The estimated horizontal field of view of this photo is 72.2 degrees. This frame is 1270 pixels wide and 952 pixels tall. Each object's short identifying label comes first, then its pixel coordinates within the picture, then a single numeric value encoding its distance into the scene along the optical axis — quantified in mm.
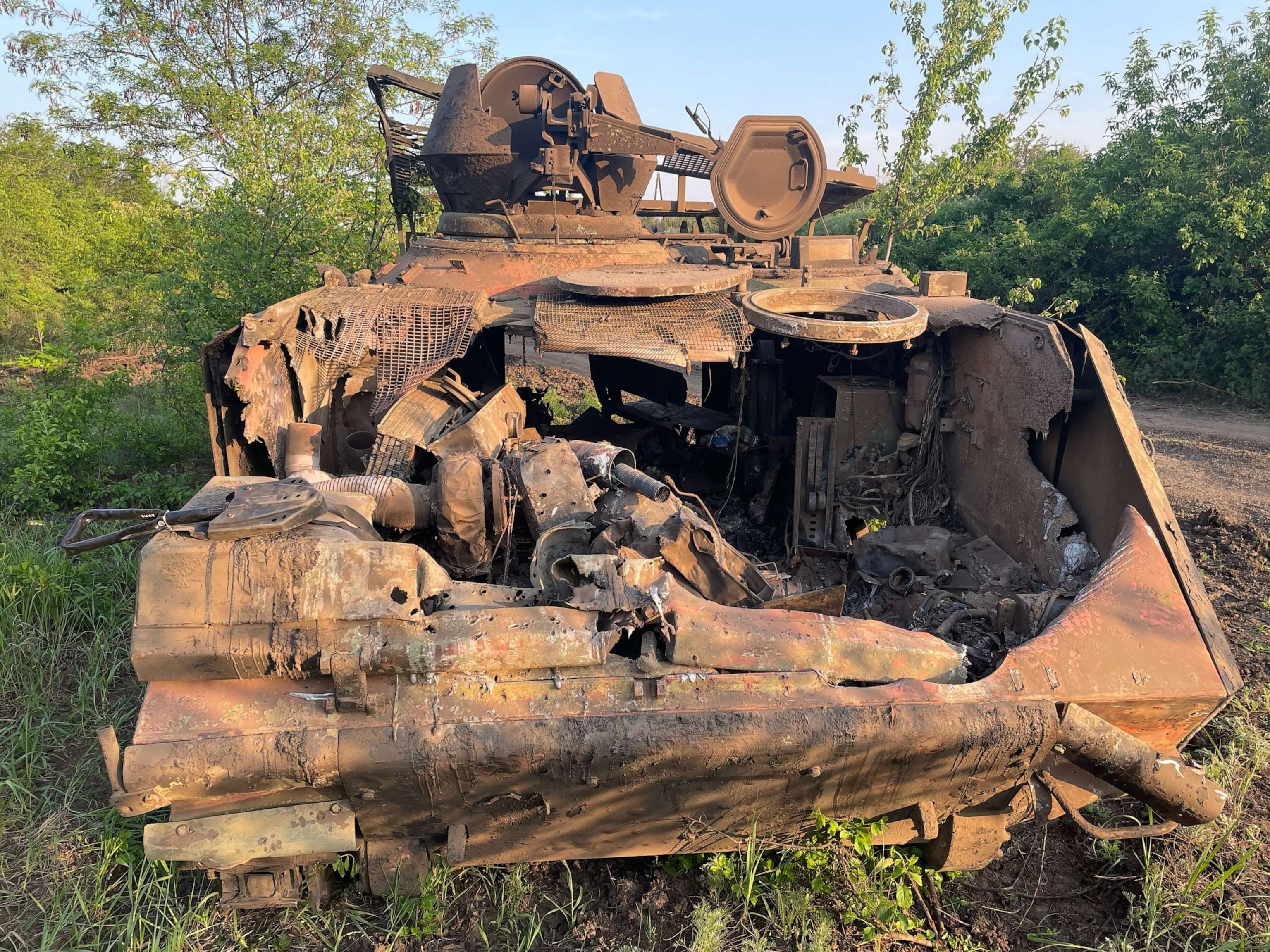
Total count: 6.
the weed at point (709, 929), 2584
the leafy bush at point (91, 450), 6141
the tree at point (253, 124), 7391
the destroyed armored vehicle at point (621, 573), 2430
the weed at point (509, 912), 2719
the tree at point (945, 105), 10641
